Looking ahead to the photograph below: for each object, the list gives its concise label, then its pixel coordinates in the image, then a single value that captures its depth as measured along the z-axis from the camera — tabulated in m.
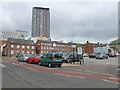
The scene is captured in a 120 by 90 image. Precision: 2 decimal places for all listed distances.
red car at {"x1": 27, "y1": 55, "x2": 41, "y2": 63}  14.40
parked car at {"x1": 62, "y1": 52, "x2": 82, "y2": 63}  15.95
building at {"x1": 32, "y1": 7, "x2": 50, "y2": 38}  91.99
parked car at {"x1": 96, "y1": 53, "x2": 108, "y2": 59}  23.10
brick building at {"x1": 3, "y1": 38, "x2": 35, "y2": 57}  48.95
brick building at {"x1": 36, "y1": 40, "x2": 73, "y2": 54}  53.64
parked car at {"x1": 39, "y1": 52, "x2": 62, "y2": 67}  10.80
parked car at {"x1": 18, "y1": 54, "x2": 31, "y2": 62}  17.76
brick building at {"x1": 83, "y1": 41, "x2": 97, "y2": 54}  67.00
